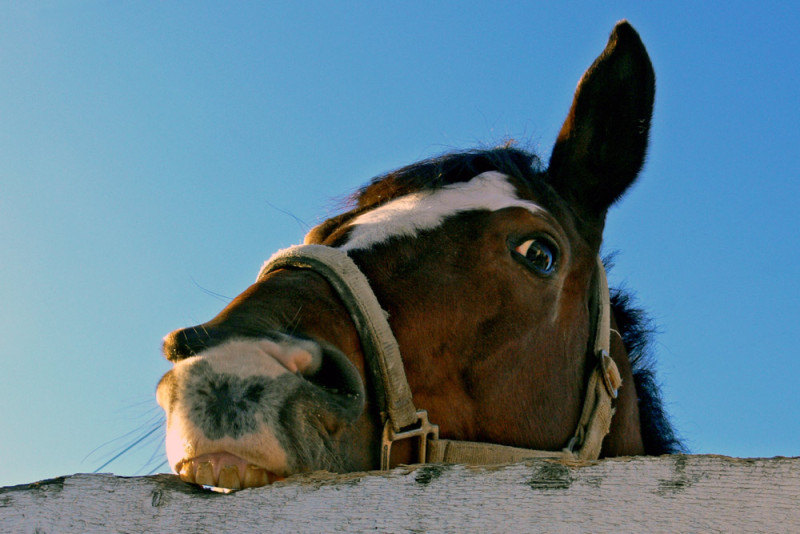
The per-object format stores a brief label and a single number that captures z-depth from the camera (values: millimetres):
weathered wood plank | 1340
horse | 2003
